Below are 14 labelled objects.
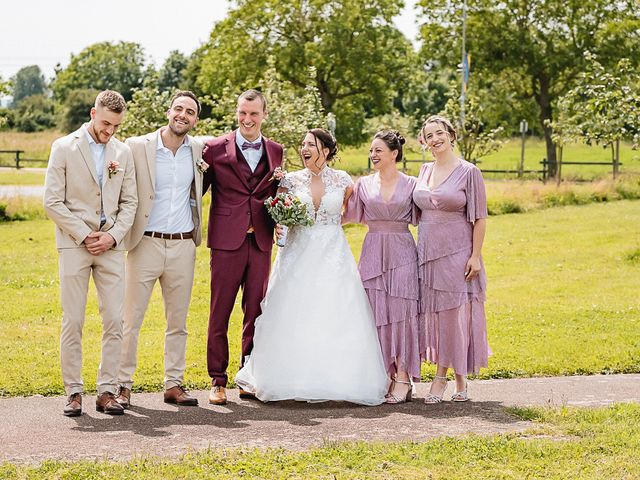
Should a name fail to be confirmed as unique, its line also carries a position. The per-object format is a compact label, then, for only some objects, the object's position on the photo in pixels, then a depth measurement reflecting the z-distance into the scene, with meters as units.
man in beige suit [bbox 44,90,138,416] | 7.24
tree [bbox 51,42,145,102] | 89.44
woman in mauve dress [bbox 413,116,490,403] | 7.90
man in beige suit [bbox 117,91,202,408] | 7.64
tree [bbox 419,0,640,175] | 42.59
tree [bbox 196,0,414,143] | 46.44
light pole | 41.34
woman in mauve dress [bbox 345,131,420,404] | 8.07
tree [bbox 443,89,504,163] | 27.48
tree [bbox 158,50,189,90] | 79.89
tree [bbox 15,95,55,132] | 71.50
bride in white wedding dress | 7.82
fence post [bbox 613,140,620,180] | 33.49
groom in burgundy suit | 7.90
